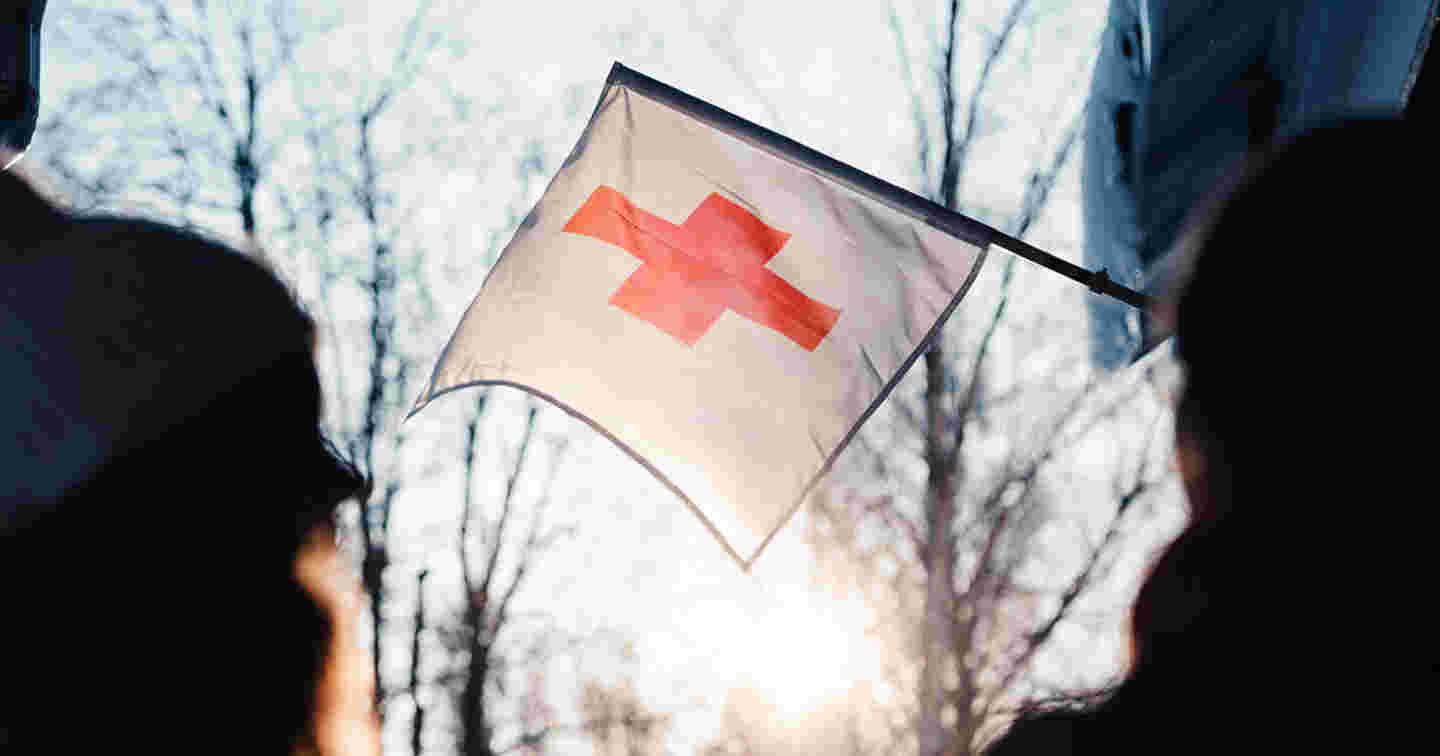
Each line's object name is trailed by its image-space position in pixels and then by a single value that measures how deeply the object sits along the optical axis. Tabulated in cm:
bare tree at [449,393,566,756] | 1162
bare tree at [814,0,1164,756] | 1059
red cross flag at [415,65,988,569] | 407
